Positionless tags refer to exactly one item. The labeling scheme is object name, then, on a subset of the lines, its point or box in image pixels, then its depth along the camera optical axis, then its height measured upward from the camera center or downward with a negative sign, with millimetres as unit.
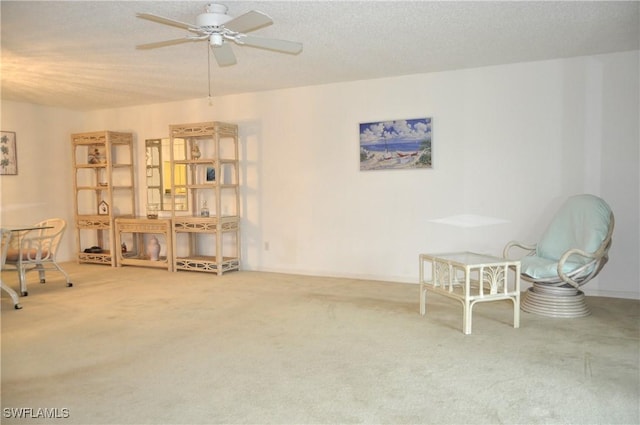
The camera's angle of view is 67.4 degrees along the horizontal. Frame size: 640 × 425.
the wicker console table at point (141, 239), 6621 -781
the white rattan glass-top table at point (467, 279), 3658 -787
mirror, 7059 +184
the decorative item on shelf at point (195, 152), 6730 +476
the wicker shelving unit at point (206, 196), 6293 -150
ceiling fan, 2990 +1016
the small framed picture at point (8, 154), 6801 +498
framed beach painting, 5508 +452
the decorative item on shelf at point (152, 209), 7245 -342
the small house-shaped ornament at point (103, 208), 7521 -326
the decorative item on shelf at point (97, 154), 7516 +526
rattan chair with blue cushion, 4039 -727
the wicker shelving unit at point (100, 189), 7113 -22
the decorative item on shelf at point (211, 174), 6699 +160
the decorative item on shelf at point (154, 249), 6840 -895
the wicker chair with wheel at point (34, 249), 5109 -669
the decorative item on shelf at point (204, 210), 6605 -340
